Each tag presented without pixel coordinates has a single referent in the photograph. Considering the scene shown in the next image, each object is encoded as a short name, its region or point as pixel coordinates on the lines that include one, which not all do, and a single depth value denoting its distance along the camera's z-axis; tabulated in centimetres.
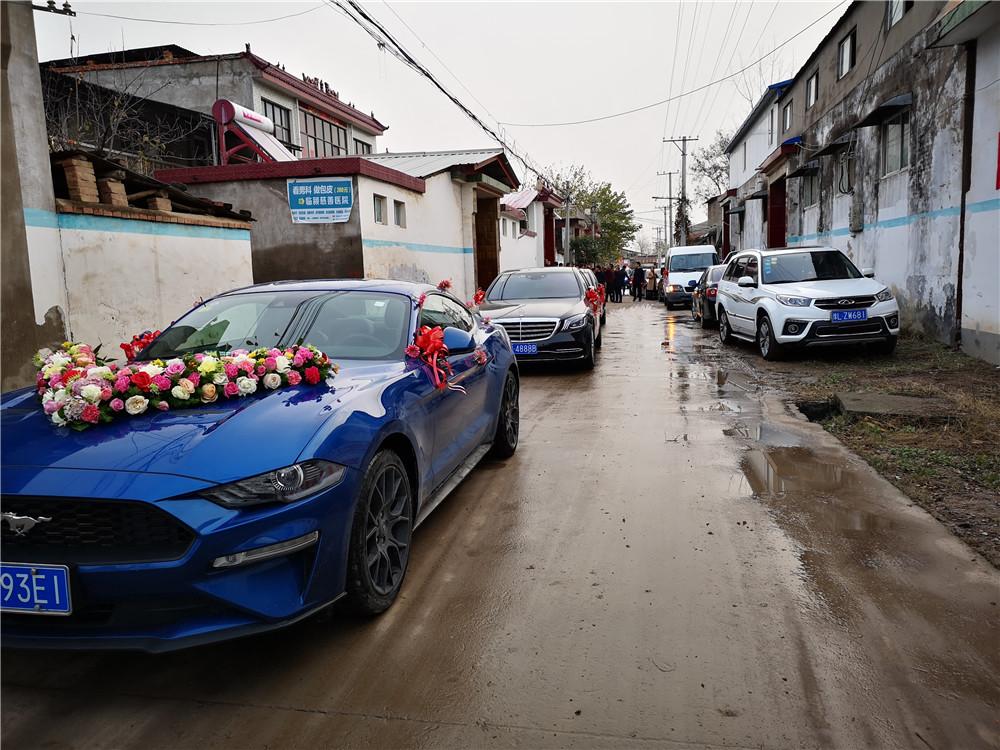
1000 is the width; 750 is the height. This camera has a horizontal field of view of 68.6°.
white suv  1066
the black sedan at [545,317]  1083
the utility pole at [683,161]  5390
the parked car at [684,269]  2623
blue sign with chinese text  1548
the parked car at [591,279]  1743
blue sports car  257
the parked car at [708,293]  1809
